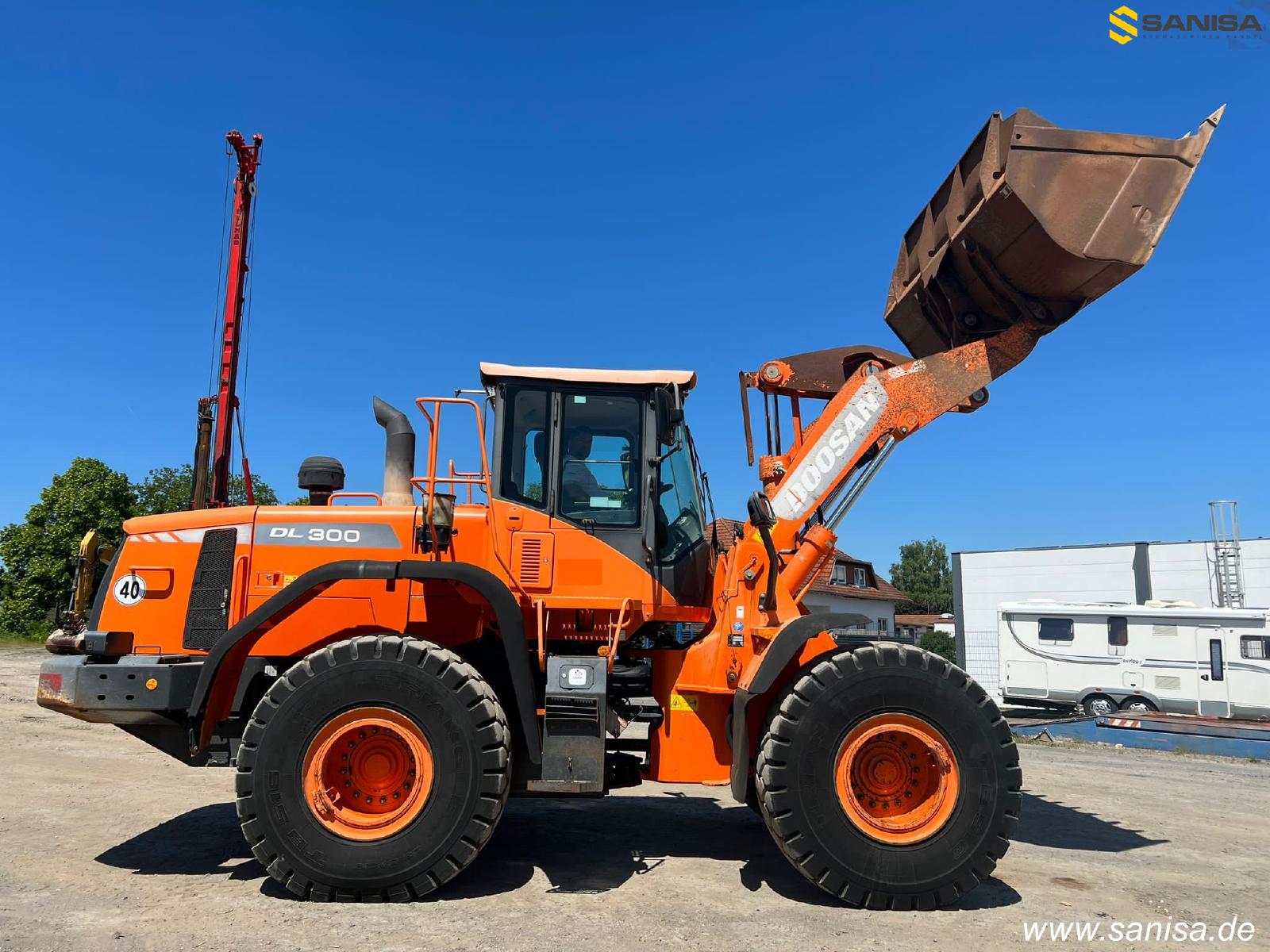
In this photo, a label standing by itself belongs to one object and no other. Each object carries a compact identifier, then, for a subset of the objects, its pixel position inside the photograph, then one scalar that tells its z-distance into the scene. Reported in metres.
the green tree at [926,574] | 90.81
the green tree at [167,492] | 32.03
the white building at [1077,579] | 25.00
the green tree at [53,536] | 34.50
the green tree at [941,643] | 47.72
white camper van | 17.91
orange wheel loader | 4.94
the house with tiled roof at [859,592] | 38.44
